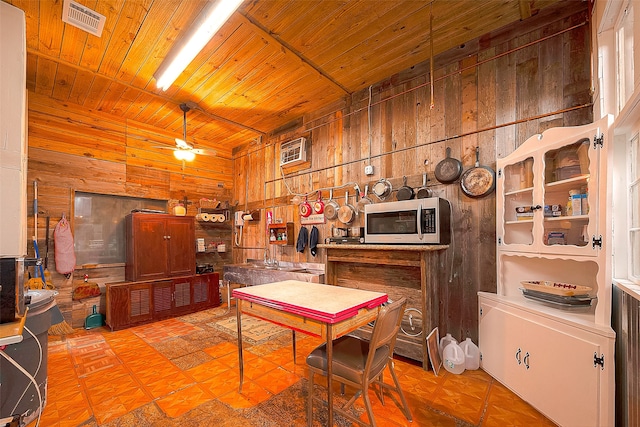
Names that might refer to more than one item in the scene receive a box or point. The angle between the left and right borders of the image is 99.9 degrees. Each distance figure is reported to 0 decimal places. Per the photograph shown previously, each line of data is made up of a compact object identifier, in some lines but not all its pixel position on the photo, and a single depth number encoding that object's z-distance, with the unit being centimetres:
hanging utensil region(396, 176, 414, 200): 325
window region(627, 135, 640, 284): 160
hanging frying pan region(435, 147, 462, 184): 295
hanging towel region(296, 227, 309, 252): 445
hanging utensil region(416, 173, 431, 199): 314
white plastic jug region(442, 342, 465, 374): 260
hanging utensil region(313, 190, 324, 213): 425
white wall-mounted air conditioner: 455
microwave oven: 278
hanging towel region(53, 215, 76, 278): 386
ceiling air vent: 238
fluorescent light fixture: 212
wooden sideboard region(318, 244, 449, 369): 270
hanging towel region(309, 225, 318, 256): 430
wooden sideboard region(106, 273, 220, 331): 396
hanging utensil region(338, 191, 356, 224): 384
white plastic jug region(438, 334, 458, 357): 278
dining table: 164
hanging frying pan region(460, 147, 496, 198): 274
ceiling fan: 395
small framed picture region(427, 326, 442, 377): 261
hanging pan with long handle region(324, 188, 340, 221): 406
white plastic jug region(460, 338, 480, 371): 266
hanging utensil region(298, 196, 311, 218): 443
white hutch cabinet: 175
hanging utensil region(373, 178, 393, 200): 347
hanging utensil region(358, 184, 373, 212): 368
